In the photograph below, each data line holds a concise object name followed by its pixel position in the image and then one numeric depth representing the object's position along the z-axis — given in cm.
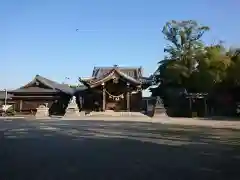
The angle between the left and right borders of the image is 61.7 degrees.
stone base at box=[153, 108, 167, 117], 2087
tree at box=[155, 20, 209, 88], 2408
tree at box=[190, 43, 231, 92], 2191
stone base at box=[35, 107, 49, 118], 2468
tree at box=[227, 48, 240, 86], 2107
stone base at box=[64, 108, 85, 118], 2239
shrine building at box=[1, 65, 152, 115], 2390
